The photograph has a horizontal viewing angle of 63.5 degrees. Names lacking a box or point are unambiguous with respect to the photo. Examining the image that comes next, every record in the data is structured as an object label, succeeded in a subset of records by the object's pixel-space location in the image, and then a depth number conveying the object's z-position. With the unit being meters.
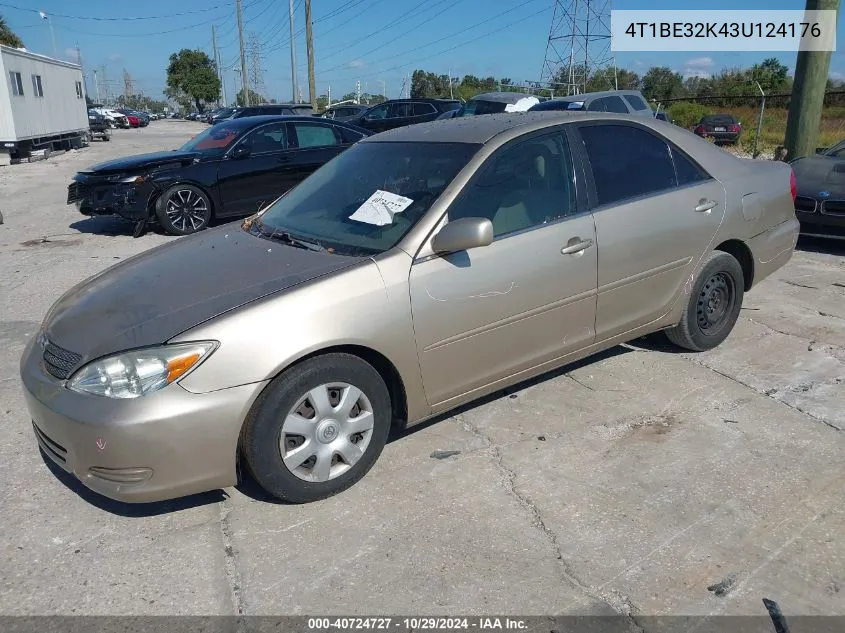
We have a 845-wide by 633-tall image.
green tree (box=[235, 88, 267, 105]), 86.66
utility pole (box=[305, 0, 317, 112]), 32.97
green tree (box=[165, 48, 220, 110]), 84.31
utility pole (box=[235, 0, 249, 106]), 62.41
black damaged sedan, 8.94
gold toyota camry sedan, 2.73
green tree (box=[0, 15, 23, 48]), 47.01
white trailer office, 20.72
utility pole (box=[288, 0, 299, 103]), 50.19
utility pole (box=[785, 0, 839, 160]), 9.85
